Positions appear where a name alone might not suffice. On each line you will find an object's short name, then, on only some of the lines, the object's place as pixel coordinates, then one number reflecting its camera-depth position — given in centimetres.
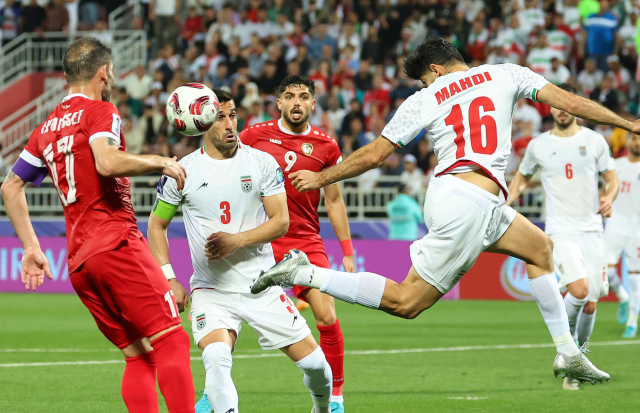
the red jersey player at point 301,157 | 1611
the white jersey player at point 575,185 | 1991
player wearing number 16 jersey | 1248
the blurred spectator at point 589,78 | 3931
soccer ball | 1215
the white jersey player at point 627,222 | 2630
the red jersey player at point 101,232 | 1070
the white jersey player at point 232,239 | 1256
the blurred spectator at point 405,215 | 3534
